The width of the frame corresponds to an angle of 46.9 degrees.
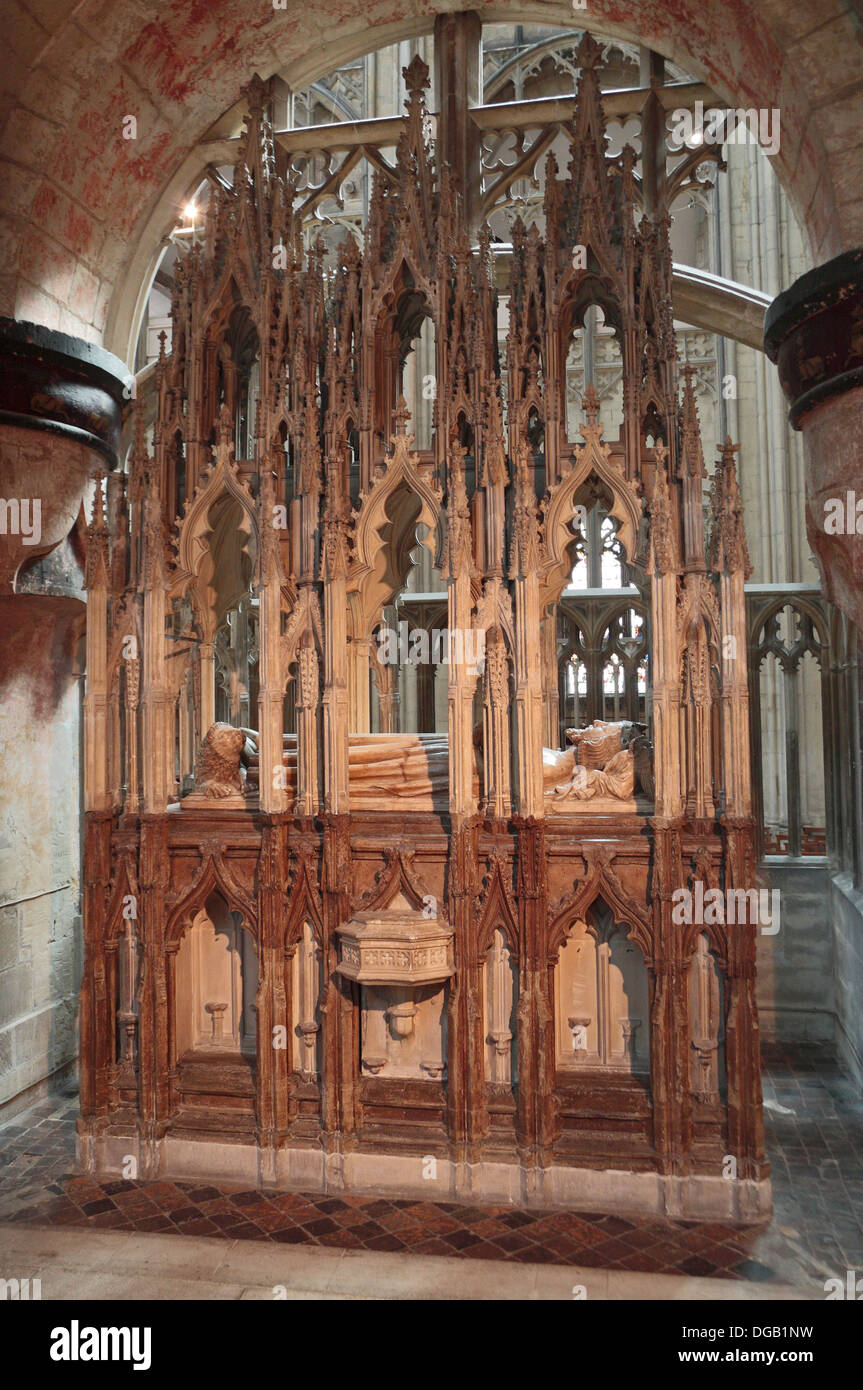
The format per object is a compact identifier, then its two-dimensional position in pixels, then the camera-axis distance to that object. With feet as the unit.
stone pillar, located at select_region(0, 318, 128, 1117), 23.29
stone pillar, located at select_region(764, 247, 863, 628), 20.03
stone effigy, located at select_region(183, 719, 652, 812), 21.13
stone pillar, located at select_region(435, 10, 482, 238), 27.58
